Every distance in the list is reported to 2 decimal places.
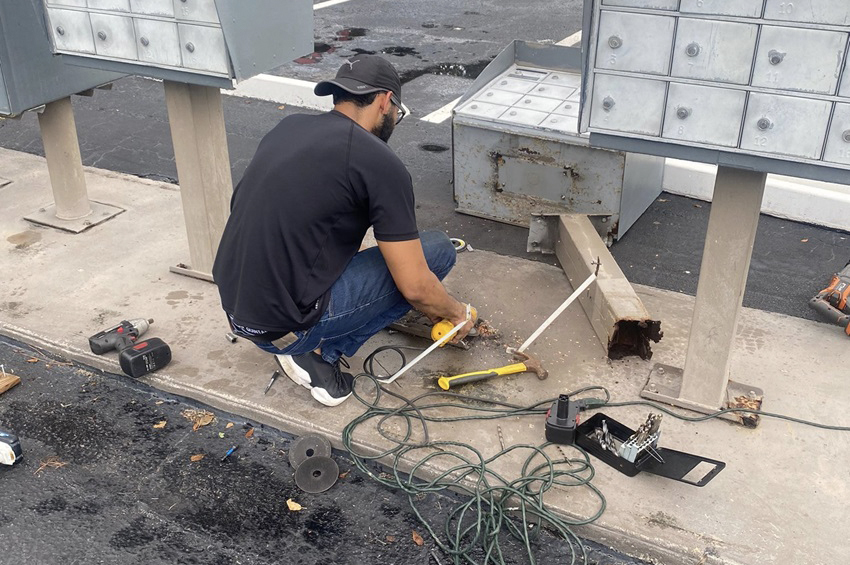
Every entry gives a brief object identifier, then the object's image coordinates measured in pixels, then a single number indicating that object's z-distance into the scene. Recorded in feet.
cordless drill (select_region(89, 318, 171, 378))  10.93
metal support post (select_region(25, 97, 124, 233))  14.43
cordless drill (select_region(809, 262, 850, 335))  11.84
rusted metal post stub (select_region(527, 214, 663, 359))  10.93
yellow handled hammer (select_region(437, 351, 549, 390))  10.68
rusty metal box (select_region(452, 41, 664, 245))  14.07
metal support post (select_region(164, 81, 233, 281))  11.95
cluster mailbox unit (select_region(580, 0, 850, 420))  7.52
